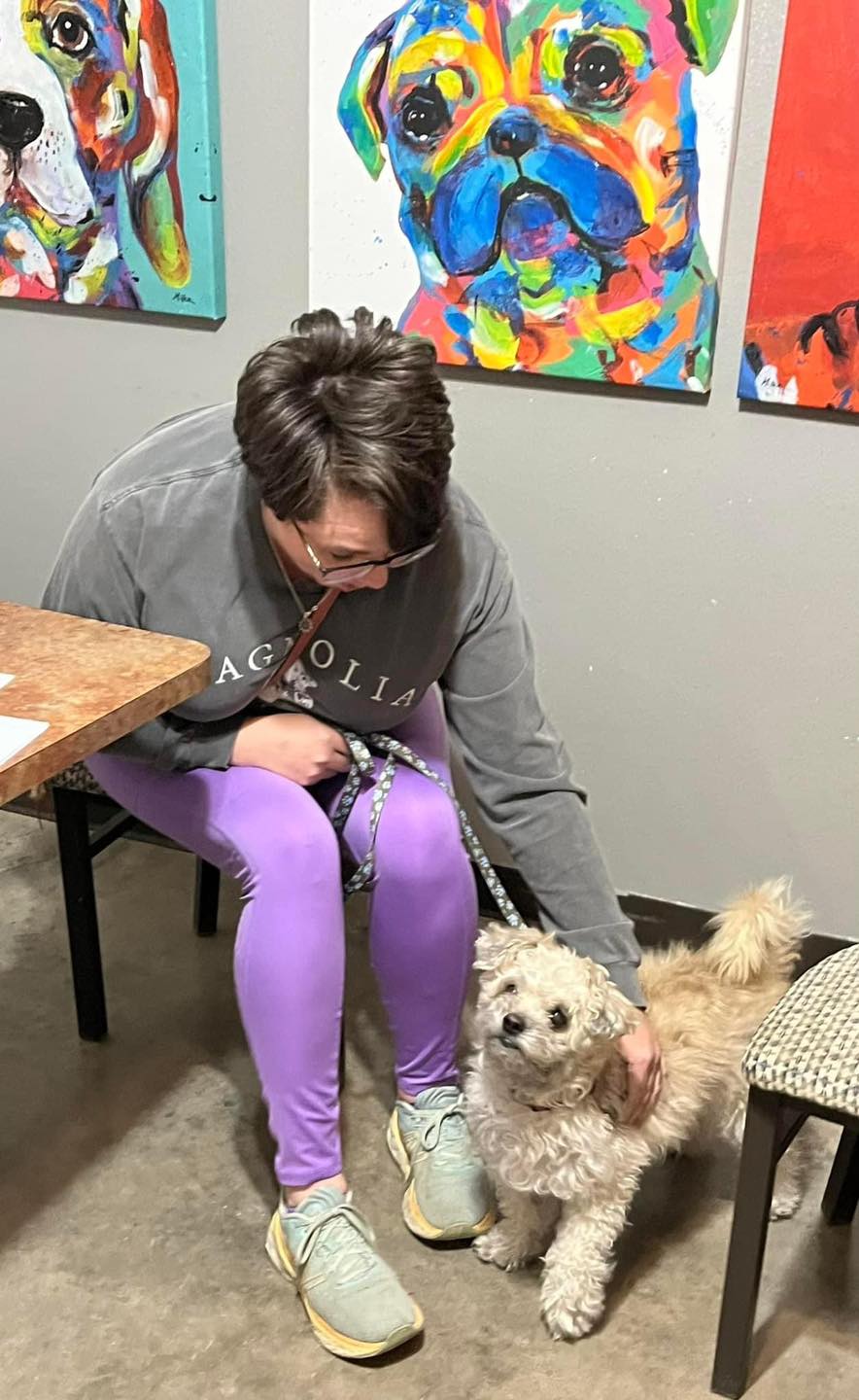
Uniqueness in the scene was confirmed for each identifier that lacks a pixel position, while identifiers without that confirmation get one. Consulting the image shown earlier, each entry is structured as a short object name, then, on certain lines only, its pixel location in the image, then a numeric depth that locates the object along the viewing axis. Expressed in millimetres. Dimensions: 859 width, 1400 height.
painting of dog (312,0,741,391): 1510
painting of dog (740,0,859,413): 1447
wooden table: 1016
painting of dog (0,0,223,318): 1718
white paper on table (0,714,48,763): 993
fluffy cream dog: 1232
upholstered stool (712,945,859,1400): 1091
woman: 1327
